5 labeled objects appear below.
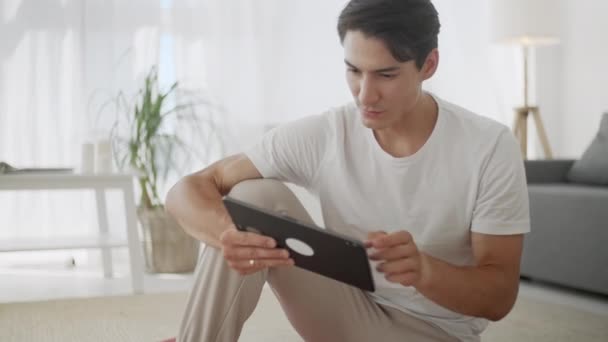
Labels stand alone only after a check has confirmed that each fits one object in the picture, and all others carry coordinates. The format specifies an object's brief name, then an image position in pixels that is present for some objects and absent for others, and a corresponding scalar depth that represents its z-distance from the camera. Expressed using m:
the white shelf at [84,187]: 3.13
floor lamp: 4.15
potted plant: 3.72
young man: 1.45
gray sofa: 2.99
